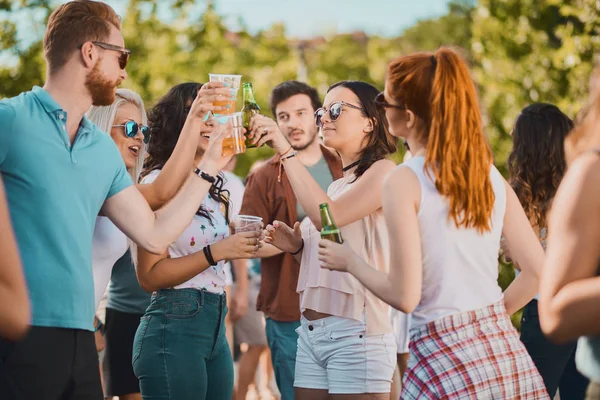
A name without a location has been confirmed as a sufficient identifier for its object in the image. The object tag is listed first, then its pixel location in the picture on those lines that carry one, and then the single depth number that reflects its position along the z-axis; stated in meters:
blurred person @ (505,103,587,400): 4.89
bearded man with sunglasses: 2.90
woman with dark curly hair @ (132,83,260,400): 4.04
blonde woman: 4.03
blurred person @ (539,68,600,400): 2.15
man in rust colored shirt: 5.82
